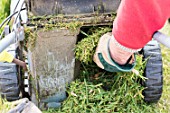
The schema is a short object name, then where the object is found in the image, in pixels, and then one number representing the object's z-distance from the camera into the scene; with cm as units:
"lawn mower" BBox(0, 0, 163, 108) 207
